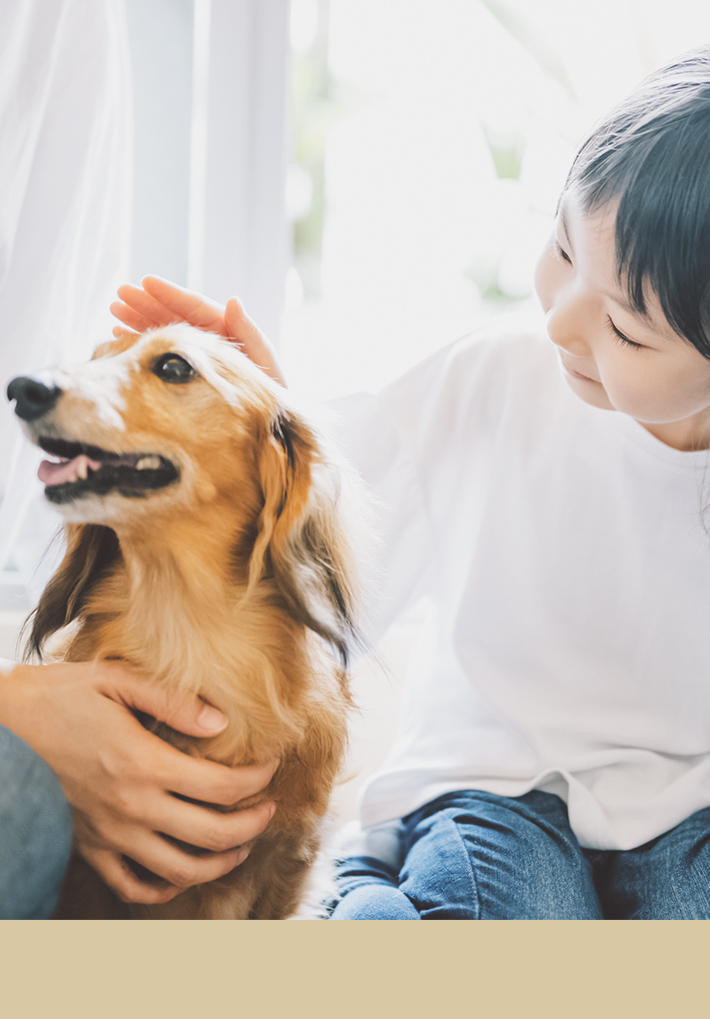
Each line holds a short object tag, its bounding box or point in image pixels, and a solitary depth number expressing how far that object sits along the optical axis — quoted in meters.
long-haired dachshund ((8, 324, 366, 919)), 0.85
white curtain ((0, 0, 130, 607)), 1.09
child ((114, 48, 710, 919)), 0.86
